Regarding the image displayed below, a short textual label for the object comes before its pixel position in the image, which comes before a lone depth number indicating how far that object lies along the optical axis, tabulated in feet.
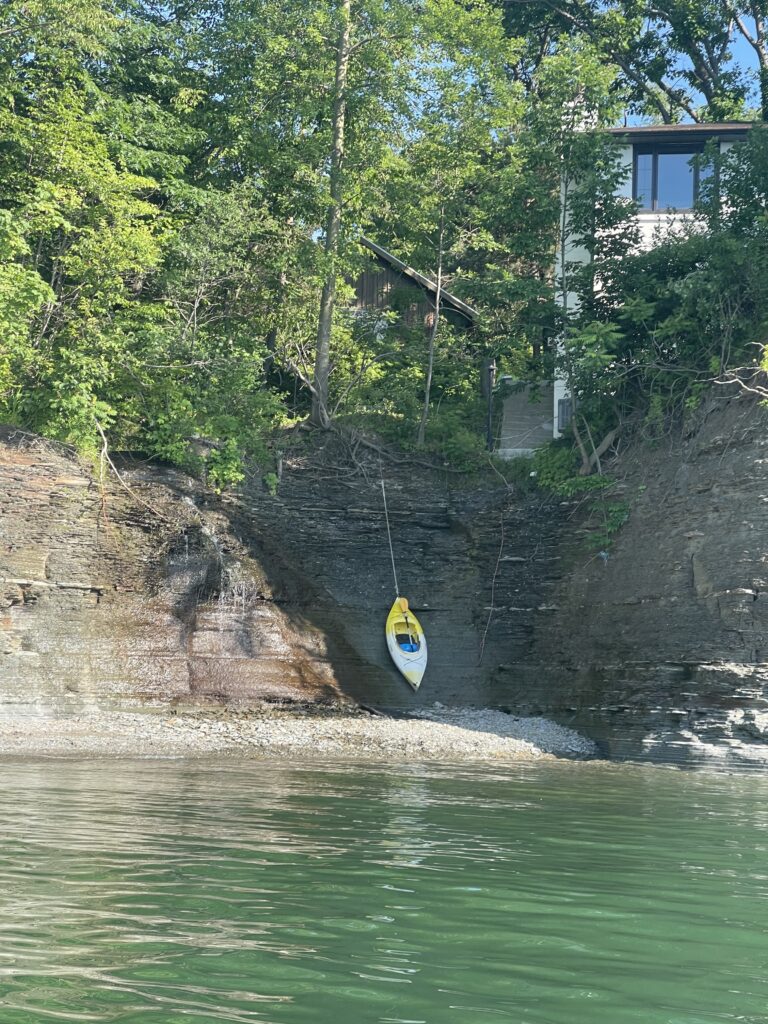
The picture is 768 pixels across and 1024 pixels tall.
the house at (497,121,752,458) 90.99
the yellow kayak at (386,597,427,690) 74.38
